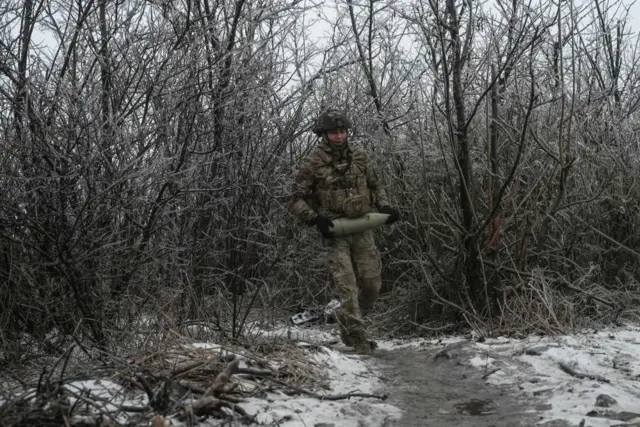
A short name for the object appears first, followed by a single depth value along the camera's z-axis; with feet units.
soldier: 18.25
